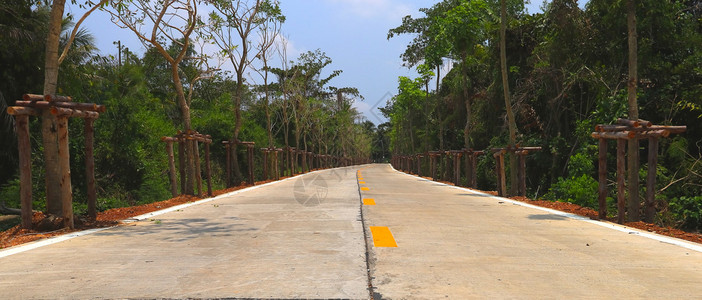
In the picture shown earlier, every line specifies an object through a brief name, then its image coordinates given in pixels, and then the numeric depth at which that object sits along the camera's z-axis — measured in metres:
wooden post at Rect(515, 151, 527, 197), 15.56
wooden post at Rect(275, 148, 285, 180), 29.41
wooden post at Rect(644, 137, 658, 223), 8.95
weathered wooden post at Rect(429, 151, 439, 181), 31.84
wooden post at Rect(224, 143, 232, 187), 20.06
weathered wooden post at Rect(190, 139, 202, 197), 15.27
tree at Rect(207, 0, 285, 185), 22.80
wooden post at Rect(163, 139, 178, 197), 15.41
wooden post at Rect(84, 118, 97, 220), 8.00
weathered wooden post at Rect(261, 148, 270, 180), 27.47
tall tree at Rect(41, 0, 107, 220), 7.39
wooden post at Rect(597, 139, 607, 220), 8.91
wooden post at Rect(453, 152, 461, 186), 23.72
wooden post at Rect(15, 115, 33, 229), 7.06
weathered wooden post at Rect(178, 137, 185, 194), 15.18
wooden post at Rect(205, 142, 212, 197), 15.88
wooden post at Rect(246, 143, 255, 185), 22.70
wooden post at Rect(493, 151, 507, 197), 16.01
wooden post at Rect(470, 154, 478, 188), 21.76
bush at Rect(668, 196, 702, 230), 12.30
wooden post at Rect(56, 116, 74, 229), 7.22
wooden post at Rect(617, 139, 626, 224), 8.83
